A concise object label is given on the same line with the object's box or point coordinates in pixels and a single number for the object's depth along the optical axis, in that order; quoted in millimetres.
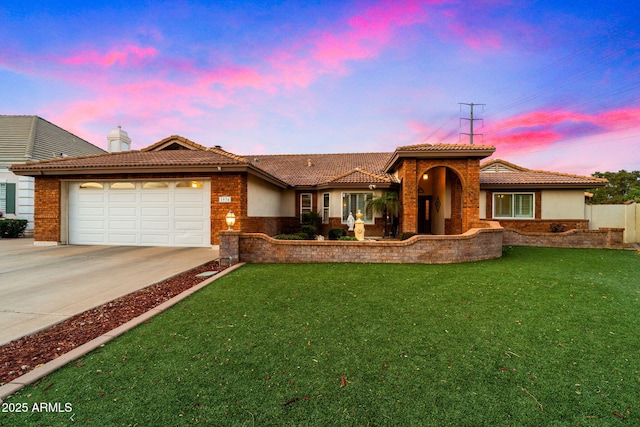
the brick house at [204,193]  10625
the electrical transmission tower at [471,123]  30866
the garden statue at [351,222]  12752
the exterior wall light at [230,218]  7994
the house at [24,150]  15117
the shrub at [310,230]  14099
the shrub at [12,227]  14188
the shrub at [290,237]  10380
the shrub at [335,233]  12820
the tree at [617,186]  30375
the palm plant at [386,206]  13180
